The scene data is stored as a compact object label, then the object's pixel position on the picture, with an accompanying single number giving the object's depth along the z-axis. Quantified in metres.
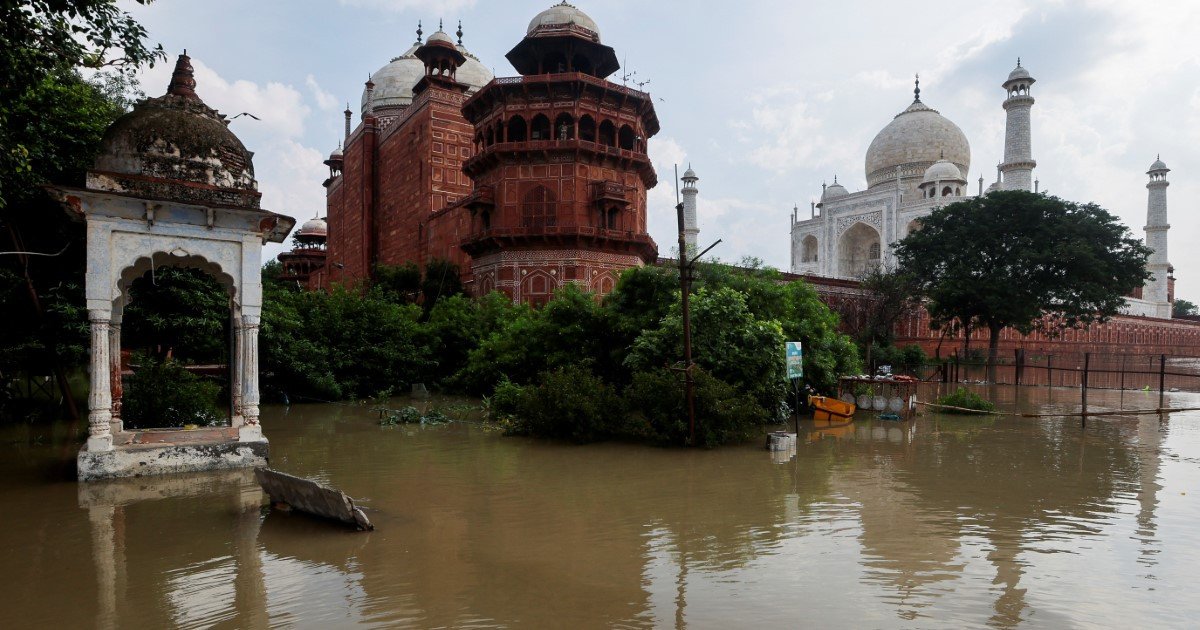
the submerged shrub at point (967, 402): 18.36
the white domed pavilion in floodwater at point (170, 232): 9.02
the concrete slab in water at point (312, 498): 6.81
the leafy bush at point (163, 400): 11.78
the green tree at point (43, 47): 7.59
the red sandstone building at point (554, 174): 26.00
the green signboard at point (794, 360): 13.51
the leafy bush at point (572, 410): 12.86
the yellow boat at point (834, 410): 16.80
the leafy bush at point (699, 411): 12.37
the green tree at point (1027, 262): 30.62
